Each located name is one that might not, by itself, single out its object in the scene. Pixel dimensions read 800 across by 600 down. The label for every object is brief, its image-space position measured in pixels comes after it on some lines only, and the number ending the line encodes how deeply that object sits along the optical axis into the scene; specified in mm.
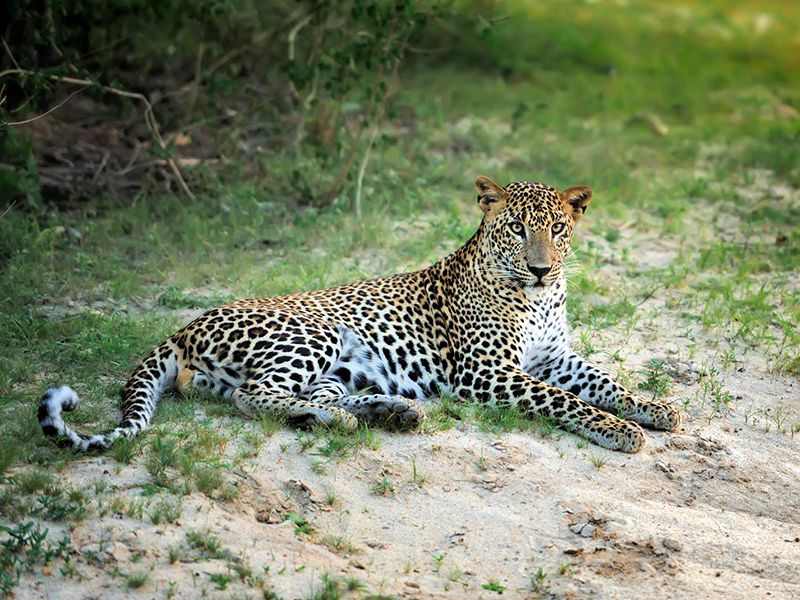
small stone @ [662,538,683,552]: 13422
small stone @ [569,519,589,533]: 13687
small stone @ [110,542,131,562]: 12148
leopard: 15727
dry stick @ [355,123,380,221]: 25109
